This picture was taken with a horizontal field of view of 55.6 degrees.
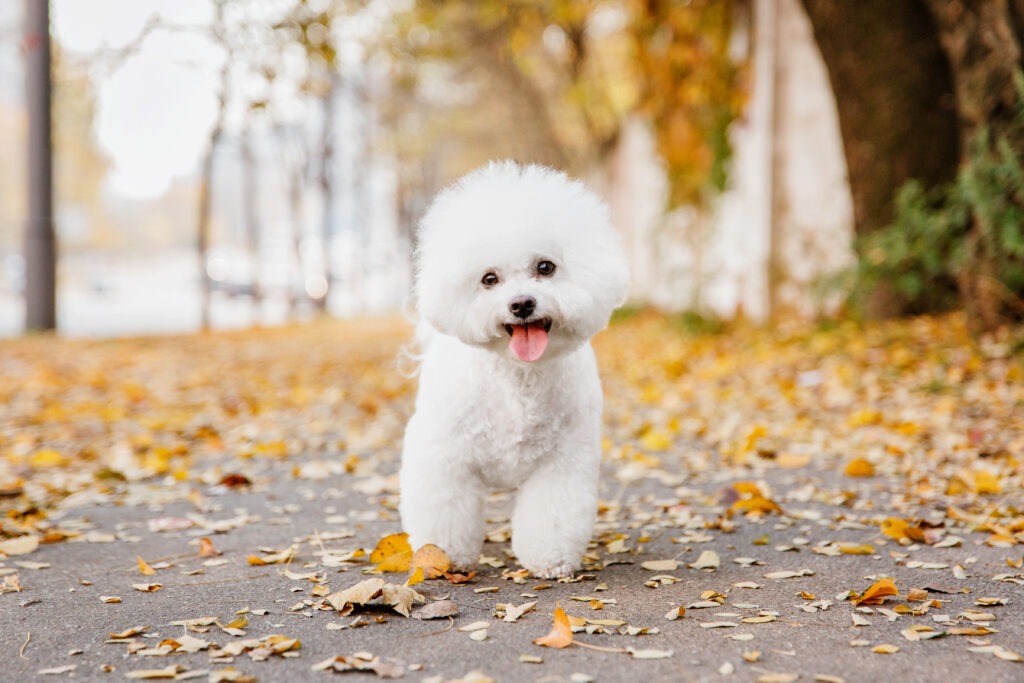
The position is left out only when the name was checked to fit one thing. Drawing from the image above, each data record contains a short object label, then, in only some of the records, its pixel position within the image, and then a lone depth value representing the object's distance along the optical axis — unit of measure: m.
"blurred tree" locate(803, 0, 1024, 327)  9.05
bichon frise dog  3.39
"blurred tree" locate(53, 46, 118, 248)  13.71
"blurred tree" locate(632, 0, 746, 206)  13.97
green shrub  6.79
